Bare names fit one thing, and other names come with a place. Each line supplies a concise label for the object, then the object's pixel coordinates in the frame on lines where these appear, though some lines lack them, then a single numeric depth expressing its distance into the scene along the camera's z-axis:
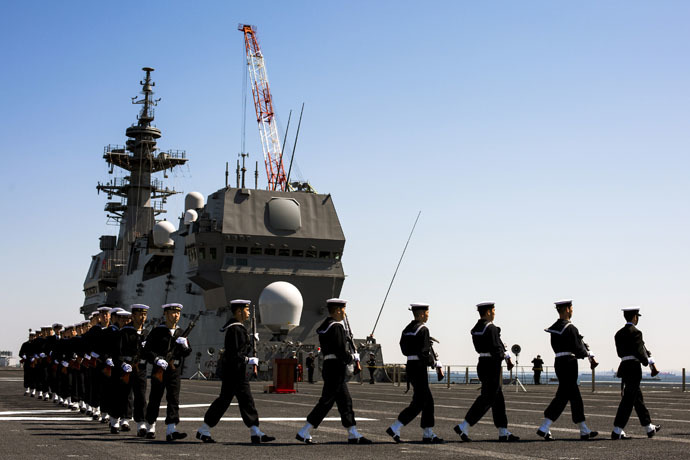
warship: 42.66
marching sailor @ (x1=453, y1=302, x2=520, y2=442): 12.41
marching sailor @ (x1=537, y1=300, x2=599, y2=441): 12.55
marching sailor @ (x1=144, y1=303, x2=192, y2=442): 12.79
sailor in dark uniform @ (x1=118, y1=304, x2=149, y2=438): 13.54
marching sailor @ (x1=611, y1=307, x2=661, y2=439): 12.77
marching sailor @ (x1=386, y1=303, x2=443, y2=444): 12.20
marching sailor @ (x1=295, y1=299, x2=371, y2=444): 12.02
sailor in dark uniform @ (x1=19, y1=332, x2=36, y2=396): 26.42
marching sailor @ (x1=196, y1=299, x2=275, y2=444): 12.09
